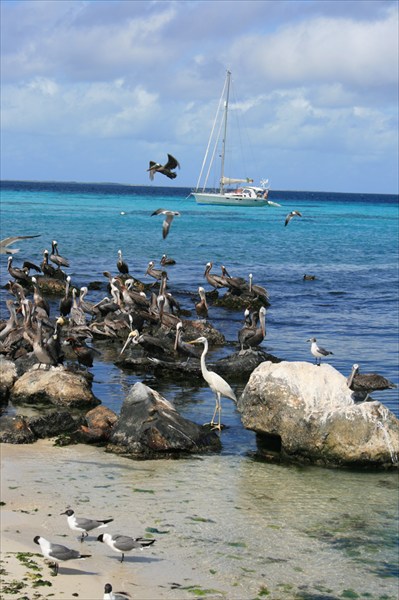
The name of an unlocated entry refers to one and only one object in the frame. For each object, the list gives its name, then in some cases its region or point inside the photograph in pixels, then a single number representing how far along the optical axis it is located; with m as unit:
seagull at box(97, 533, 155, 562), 10.21
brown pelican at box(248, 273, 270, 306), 31.25
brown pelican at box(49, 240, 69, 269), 35.25
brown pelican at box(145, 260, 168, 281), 32.69
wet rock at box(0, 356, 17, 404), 16.95
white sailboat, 97.44
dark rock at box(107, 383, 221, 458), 14.27
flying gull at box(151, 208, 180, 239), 18.71
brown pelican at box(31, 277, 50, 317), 25.20
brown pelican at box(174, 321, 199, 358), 21.09
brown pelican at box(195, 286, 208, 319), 27.27
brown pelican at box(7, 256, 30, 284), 32.00
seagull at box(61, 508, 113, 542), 10.66
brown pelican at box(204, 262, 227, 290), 32.08
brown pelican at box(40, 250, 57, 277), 34.47
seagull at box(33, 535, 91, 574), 9.80
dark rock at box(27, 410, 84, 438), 14.85
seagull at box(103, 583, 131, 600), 8.71
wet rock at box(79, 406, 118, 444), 14.74
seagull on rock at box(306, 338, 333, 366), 20.22
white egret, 16.38
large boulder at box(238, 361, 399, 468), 14.12
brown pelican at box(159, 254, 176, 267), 44.05
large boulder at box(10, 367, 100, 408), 16.64
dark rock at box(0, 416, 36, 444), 14.41
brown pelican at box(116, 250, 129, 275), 35.16
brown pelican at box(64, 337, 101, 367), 20.11
